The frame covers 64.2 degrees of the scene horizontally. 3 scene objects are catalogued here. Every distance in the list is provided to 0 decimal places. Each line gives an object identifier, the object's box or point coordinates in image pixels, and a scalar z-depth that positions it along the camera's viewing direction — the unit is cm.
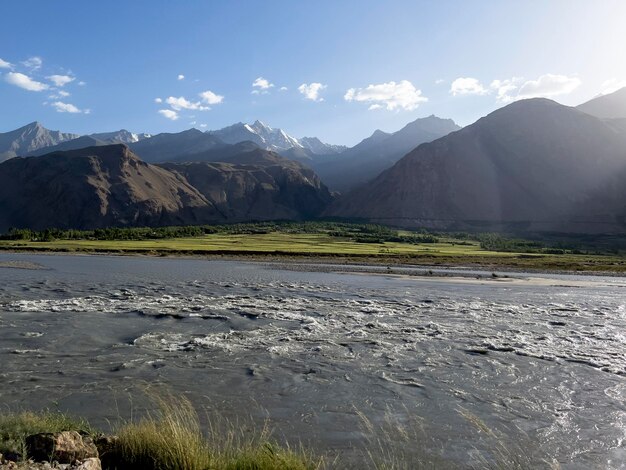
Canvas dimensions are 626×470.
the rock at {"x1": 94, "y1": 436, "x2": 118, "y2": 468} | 830
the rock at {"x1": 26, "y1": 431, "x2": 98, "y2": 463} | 763
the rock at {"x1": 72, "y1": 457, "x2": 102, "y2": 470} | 741
